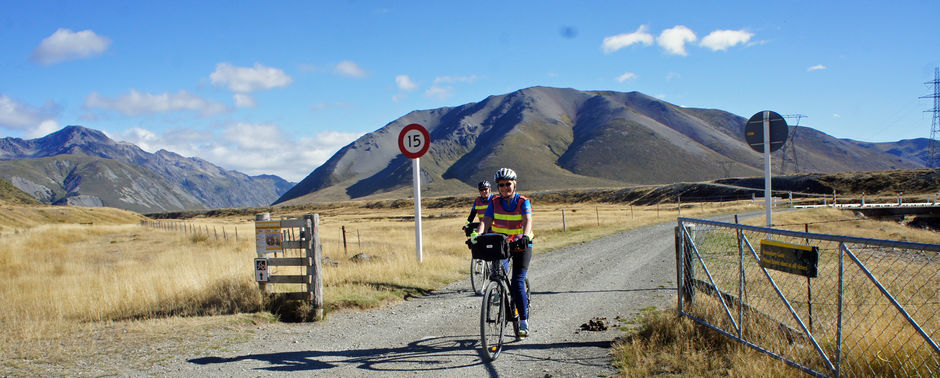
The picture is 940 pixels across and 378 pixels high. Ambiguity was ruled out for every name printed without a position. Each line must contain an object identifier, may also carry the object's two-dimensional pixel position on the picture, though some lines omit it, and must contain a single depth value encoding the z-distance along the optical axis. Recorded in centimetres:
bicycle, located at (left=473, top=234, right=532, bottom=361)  541
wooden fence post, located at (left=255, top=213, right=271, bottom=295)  814
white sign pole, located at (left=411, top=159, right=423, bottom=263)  1239
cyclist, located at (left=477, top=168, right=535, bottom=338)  588
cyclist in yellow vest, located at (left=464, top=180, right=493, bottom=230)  916
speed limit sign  1269
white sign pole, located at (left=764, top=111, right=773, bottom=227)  1154
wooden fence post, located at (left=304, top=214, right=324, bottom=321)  764
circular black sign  1142
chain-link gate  406
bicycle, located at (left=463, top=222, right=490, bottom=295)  952
